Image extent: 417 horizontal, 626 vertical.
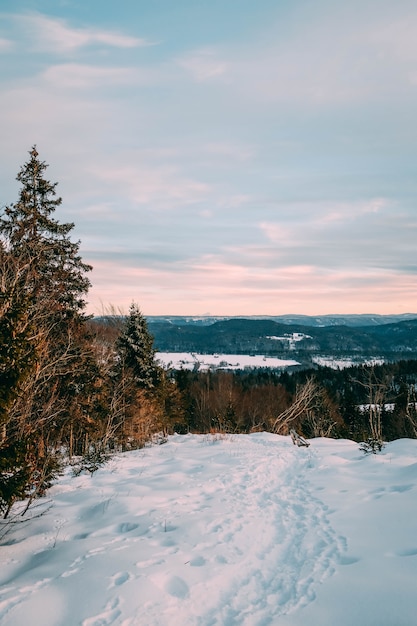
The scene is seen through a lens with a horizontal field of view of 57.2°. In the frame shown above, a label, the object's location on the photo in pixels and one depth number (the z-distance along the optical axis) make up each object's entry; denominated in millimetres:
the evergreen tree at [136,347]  25812
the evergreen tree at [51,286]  12160
